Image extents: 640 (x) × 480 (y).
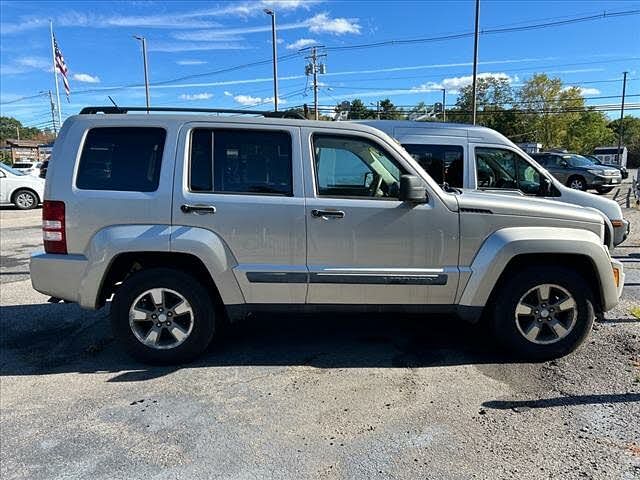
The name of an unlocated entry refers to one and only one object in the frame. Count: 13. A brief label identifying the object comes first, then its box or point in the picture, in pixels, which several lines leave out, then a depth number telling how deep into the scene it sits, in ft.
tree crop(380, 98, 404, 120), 211.14
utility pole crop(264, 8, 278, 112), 102.32
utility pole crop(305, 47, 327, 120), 157.87
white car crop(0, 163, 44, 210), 52.24
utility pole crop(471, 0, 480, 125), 74.28
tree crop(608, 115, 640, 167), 230.27
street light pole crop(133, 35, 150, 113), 130.00
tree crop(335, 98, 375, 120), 194.47
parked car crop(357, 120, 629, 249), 26.40
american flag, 113.39
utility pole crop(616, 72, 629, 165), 151.43
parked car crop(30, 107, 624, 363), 12.53
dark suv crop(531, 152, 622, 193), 66.69
